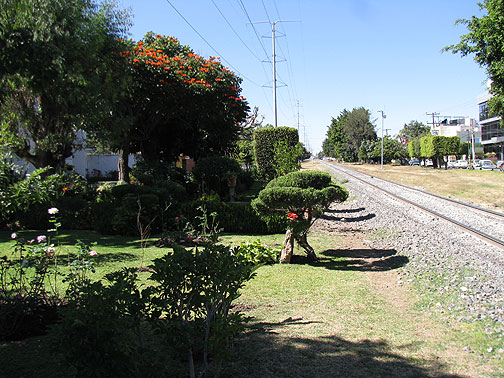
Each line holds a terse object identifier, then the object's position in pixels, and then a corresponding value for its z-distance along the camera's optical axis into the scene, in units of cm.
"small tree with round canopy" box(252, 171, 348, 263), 815
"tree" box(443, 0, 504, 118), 1744
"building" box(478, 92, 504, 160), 7538
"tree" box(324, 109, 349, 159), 11498
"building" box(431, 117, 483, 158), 9301
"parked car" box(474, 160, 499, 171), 5429
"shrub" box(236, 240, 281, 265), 823
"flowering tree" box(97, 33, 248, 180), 1767
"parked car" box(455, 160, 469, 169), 6233
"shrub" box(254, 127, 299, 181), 2055
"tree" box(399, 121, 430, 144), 12521
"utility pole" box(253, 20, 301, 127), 2677
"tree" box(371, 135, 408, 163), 8675
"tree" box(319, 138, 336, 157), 15975
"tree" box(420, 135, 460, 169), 5991
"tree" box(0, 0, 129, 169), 1024
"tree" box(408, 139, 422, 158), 7949
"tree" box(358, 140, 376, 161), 9519
